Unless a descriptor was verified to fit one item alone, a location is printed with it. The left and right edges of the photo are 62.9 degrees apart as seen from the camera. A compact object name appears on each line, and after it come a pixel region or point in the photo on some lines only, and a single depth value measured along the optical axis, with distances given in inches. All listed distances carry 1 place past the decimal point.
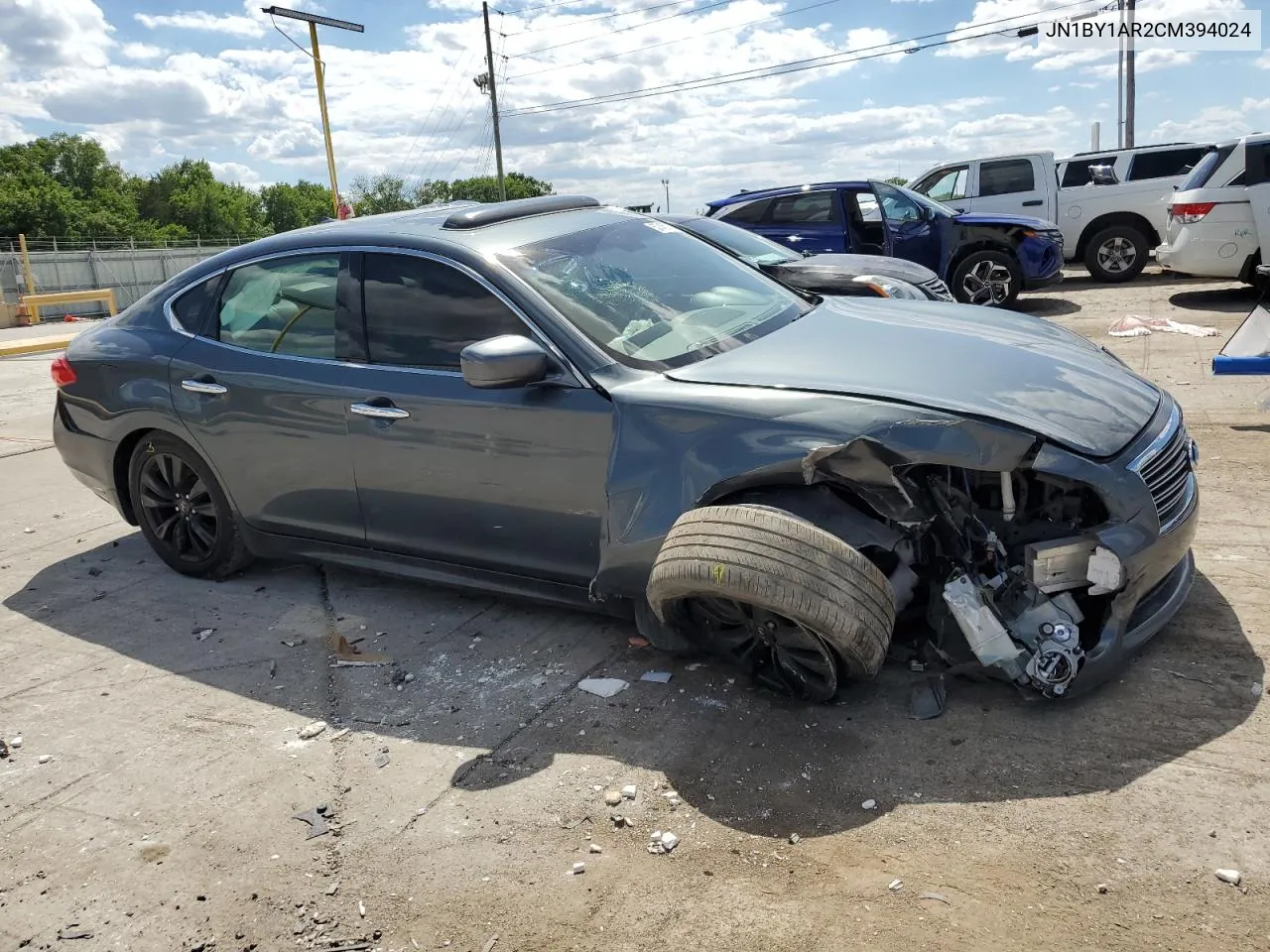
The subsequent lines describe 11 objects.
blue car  482.0
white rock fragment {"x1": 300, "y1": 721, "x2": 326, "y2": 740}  142.4
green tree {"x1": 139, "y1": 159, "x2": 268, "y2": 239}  3949.1
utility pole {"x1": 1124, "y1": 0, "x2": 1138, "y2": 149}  1210.0
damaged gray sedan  124.4
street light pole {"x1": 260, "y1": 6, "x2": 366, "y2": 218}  1010.7
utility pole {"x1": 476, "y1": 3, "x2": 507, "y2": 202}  1568.7
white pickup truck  594.2
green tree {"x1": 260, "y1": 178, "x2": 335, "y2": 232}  4854.8
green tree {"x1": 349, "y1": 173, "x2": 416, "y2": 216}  3127.5
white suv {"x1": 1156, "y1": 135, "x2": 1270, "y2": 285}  435.5
